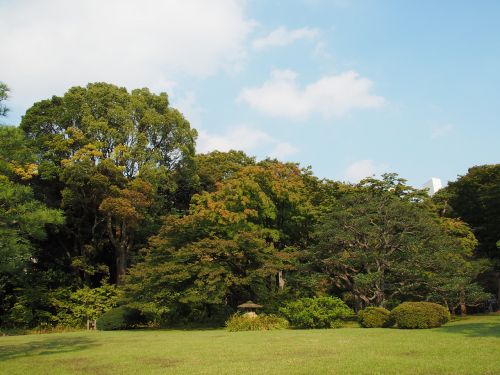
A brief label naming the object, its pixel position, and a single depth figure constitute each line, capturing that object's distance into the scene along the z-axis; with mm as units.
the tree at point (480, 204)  29859
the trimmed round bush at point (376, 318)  16828
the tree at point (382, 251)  19688
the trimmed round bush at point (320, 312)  18281
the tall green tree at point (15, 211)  10812
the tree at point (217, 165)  32406
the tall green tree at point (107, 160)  24656
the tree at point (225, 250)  20578
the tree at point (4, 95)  10609
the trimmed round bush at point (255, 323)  18906
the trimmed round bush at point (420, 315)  15359
